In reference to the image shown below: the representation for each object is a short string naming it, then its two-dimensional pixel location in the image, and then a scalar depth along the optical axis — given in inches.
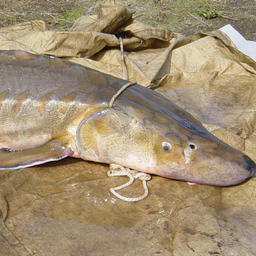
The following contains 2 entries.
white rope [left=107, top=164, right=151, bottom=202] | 100.3
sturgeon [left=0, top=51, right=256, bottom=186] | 98.7
